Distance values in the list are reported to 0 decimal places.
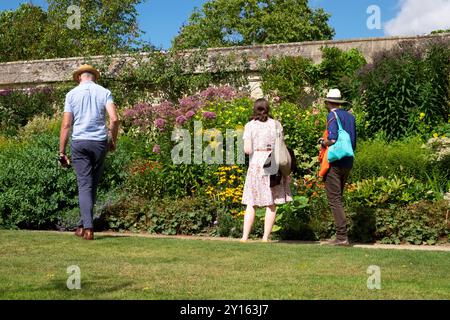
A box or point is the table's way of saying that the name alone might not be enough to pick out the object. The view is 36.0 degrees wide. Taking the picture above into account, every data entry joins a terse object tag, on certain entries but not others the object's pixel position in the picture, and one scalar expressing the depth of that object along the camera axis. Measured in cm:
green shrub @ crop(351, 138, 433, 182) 986
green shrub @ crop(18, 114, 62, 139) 1352
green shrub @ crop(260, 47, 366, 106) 1342
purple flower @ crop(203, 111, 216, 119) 1085
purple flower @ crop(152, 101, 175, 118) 1213
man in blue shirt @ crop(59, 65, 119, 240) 773
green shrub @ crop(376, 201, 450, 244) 830
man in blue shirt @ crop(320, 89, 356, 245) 788
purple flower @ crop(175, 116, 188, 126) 1113
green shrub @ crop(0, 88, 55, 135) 1587
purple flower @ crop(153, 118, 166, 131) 1160
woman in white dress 800
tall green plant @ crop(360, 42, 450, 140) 1148
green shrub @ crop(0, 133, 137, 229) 970
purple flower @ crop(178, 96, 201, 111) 1196
